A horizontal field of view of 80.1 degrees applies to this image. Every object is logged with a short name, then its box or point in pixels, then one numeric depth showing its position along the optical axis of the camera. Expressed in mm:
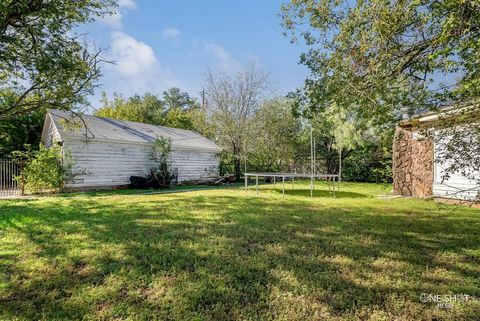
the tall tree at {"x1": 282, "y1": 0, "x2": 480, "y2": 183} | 3279
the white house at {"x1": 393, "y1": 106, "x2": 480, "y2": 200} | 8398
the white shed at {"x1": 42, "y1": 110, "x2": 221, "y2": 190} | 12242
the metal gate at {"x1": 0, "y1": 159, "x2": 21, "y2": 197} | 11648
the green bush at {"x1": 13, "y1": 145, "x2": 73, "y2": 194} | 11273
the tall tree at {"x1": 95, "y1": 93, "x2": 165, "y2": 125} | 25938
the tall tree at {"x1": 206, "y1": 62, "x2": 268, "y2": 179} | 19375
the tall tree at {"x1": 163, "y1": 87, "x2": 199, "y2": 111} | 41125
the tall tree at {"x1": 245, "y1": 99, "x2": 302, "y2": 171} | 19516
